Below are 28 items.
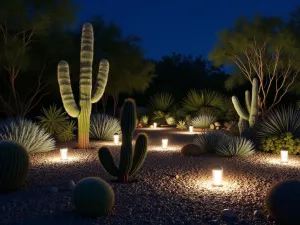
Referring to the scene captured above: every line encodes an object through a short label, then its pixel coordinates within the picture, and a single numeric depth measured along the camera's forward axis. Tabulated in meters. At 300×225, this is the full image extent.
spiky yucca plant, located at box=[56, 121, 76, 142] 12.07
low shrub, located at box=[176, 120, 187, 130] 17.59
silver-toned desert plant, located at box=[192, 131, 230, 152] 9.48
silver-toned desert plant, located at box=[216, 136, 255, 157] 8.87
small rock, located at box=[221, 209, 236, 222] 4.19
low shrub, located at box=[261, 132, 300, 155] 9.46
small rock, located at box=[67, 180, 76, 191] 5.54
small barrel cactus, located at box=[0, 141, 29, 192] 5.32
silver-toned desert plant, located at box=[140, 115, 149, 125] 19.64
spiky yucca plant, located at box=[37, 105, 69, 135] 12.29
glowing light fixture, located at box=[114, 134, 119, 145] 11.28
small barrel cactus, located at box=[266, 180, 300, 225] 3.88
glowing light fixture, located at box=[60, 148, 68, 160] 8.32
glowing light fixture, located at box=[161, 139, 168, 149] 10.18
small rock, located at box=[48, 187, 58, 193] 5.39
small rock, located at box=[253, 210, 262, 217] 4.35
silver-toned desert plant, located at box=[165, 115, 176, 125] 19.42
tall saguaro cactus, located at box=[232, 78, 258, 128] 12.23
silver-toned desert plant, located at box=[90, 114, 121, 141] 12.43
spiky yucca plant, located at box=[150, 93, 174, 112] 20.88
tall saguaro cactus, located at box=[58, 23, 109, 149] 10.26
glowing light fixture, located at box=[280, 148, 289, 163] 8.13
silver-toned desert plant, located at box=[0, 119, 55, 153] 9.02
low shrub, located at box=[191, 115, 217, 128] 17.42
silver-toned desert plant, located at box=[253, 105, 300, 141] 10.05
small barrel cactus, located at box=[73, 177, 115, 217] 4.25
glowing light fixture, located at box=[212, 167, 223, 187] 5.79
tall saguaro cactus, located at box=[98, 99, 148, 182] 5.95
